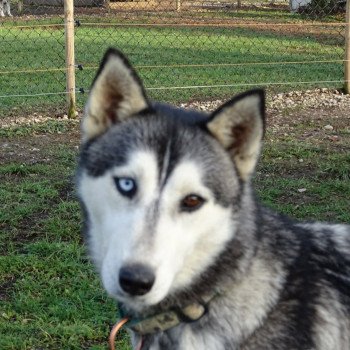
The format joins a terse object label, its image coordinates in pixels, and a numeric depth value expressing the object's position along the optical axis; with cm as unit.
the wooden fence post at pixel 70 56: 847
